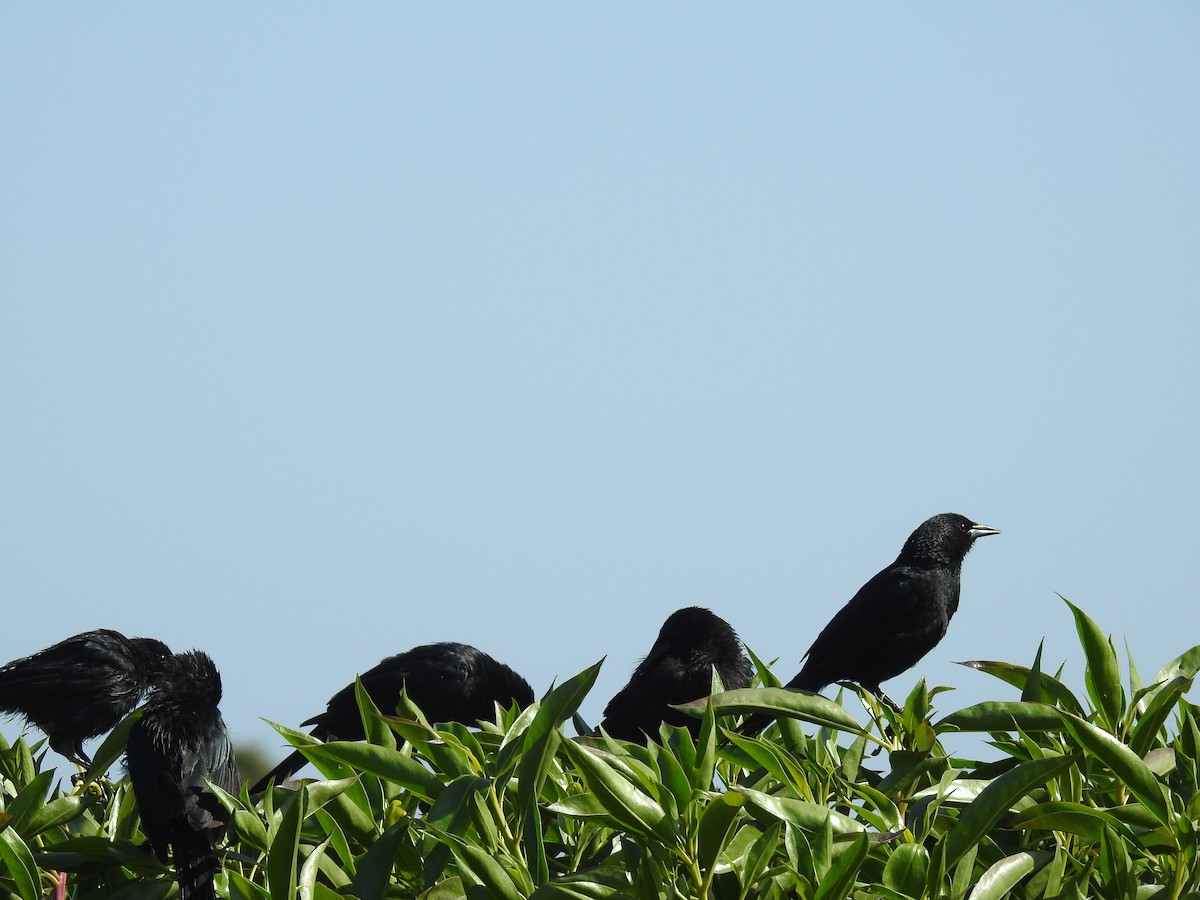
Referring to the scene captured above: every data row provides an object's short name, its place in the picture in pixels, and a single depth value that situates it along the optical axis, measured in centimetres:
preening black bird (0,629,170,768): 1409
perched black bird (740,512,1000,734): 1452
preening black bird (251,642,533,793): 1502
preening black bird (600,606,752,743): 1391
